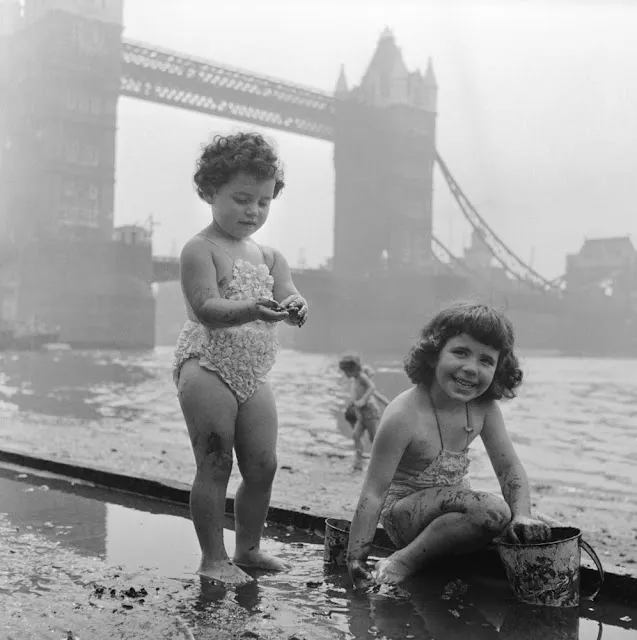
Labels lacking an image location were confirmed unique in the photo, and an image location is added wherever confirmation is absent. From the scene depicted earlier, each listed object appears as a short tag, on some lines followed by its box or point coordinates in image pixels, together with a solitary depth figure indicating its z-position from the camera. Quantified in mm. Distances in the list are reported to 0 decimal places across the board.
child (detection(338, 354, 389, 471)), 7355
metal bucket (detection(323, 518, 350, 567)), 2826
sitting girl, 2592
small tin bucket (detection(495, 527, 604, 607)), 2436
